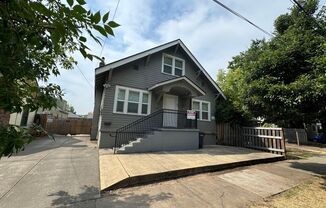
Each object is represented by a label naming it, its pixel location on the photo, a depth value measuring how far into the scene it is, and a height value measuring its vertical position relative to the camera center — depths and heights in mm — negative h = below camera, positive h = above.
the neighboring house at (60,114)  19572 +2244
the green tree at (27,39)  1167 +669
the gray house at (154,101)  9852 +1907
